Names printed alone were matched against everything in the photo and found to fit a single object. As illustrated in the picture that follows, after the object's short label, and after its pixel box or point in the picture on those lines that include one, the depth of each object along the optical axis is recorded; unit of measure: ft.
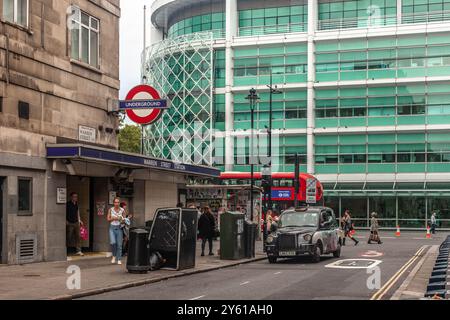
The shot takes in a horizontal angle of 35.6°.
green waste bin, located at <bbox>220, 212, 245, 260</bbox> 76.23
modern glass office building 197.57
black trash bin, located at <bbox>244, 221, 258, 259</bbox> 79.03
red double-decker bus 159.43
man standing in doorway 73.38
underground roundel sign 76.28
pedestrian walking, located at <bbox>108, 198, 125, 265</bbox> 63.97
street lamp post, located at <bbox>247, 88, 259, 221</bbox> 111.63
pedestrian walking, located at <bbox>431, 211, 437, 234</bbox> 170.81
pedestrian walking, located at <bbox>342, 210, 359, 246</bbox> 118.44
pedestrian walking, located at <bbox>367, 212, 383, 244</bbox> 117.08
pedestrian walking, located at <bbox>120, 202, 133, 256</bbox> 72.18
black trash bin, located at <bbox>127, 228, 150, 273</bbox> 58.29
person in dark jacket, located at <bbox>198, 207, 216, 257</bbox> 81.71
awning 67.40
